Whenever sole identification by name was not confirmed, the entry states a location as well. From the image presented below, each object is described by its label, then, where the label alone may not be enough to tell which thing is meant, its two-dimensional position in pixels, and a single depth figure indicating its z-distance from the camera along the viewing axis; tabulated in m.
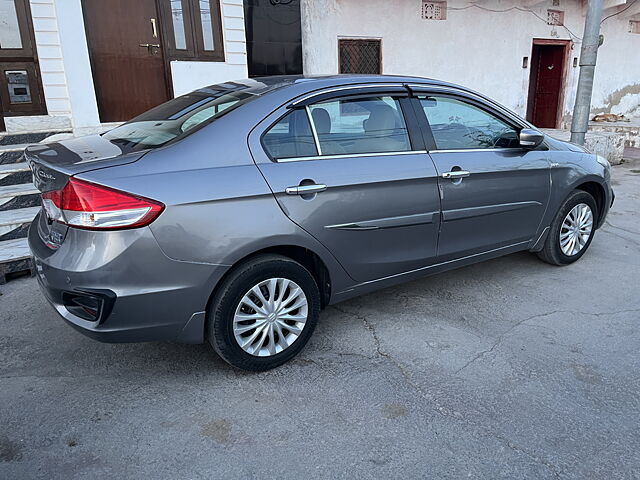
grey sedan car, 2.41
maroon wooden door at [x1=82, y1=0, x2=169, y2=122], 6.62
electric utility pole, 6.36
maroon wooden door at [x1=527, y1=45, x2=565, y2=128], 12.09
